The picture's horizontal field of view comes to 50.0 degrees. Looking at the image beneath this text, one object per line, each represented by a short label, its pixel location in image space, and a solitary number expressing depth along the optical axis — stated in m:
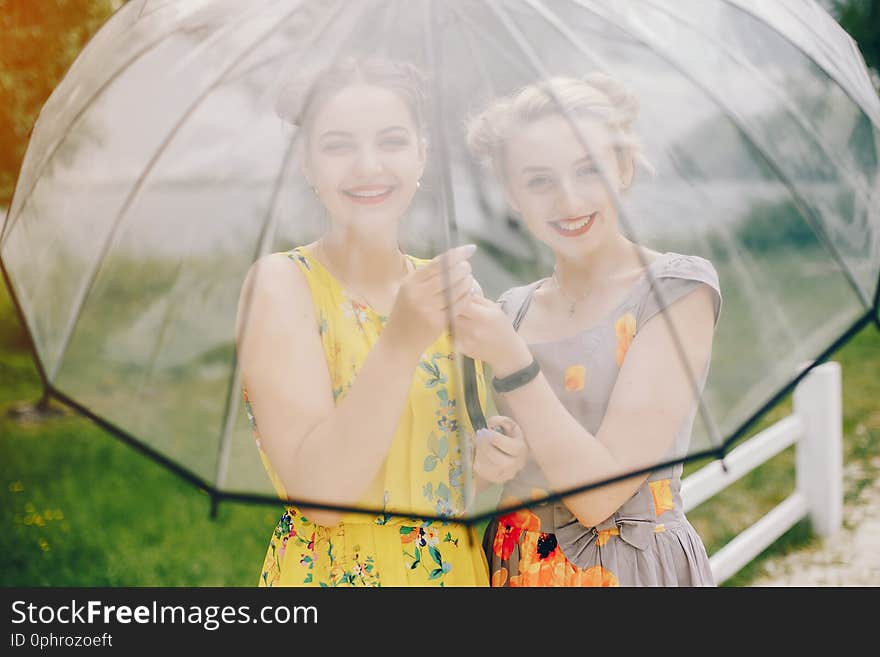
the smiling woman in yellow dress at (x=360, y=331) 1.31
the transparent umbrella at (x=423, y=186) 1.32
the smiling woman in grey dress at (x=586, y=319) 1.32
